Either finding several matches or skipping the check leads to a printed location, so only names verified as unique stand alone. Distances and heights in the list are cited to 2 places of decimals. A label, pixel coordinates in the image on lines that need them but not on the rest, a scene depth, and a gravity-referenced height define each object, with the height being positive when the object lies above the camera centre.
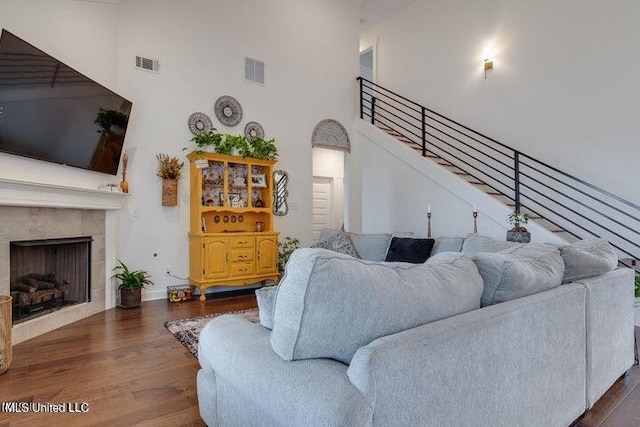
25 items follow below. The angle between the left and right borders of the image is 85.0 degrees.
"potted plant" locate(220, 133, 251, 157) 4.64 +0.92
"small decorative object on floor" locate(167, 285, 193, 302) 4.28 -0.98
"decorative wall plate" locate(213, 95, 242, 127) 4.92 +1.48
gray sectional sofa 0.87 -0.41
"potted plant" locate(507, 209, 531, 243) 3.73 -0.20
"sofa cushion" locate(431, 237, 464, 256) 3.75 -0.35
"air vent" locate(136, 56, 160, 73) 4.29 +1.87
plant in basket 4.35 +0.46
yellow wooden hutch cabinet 4.40 -0.12
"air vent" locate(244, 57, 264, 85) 5.20 +2.16
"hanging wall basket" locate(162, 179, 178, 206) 4.36 +0.28
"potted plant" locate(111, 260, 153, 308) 3.90 -0.80
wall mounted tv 2.68 +0.93
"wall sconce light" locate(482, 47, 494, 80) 5.31 +2.36
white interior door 8.16 +0.23
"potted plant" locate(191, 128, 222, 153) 4.51 +0.95
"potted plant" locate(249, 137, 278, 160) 4.88 +0.91
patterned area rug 2.79 -1.04
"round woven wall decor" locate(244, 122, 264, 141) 5.17 +1.24
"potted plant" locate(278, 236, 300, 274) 5.34 -0.55
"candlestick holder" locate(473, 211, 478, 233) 4.31 -0.12
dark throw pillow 3.89 -0.43
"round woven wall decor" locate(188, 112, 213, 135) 4.67 +1.24
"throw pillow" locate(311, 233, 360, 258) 4.43 -0.40
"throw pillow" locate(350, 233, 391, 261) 4.36 -0.41
